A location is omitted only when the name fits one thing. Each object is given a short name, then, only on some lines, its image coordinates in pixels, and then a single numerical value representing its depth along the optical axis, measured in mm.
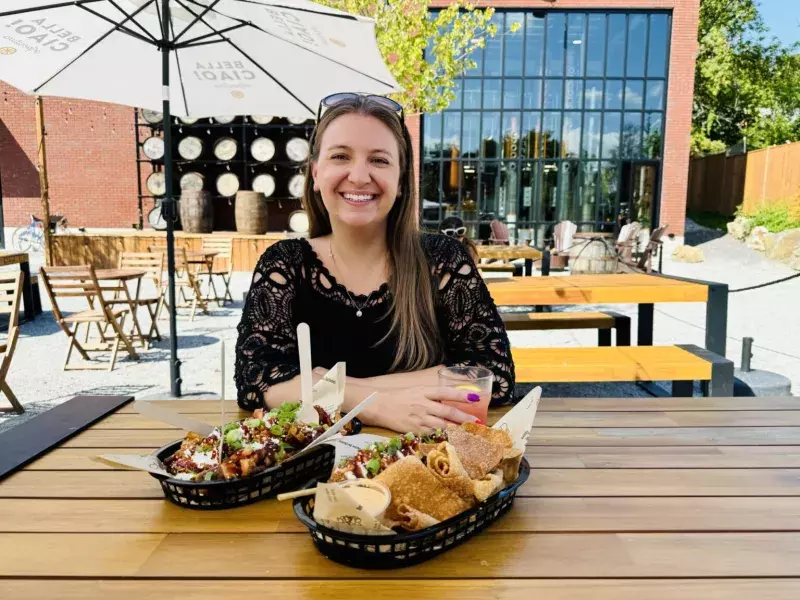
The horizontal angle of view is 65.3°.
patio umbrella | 3432
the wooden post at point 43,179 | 7795
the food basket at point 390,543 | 830
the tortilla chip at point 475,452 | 977
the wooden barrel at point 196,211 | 12594
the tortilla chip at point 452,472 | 927
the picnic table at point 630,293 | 3826
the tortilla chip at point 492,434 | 1051
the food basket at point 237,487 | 1014
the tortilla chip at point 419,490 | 892
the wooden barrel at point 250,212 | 12359
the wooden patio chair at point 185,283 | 7192
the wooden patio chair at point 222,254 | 8109
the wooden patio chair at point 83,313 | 4984
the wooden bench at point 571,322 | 4586
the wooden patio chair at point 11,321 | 3768
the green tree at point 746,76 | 23734
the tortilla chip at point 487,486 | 927
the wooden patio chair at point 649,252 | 9219
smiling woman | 1630
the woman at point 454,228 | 4840
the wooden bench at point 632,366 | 3170
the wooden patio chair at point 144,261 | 6514
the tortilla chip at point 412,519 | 852
